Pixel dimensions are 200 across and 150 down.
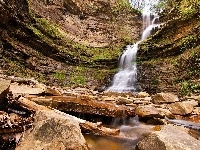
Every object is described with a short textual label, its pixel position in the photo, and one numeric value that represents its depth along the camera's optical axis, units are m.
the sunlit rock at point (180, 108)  3.87
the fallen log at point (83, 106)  2.79
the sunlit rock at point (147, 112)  3.28
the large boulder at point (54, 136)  1.55
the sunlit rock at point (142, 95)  5.77
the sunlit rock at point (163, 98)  4.53
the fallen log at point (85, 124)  2.27
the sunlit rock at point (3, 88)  1.90
